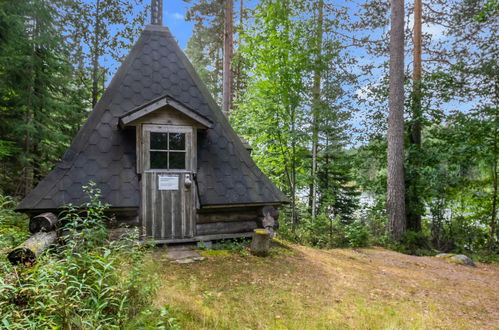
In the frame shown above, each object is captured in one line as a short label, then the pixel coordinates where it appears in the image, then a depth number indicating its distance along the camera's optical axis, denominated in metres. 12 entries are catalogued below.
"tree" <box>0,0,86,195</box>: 8.15
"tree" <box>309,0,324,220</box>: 8.52
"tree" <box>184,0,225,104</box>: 13.81
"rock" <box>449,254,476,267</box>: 7.43
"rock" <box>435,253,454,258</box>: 7.94
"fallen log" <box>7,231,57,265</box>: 3.13
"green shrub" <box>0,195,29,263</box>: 3.64
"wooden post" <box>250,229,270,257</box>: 5.59
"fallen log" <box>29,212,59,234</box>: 4.37
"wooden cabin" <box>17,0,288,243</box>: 5.20
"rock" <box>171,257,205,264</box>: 4.78
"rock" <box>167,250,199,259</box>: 5.07
